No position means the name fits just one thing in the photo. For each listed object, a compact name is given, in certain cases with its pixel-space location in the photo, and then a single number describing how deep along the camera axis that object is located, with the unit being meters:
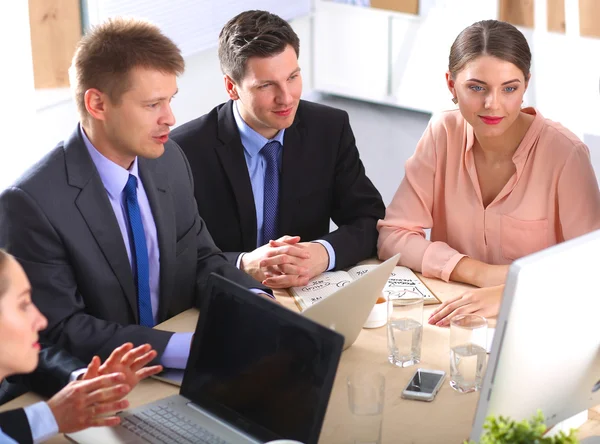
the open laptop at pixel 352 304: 1.82
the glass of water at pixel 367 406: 1.78
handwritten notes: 2.39
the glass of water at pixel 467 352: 1.98
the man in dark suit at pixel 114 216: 2.13
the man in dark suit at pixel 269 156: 2.82
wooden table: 1.82
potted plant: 1.28
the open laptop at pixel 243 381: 1.65
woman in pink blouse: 2.54
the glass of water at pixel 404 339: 2.08
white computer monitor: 1.41
